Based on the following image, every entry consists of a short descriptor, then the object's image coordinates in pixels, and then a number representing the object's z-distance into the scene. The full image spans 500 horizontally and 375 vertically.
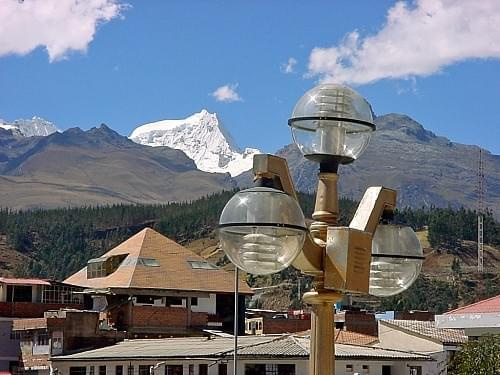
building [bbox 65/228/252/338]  68.62
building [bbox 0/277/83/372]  65.25
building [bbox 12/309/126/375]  58.97
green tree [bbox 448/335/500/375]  25.45
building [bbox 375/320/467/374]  56.56
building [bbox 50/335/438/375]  49.81
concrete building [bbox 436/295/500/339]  30.03
